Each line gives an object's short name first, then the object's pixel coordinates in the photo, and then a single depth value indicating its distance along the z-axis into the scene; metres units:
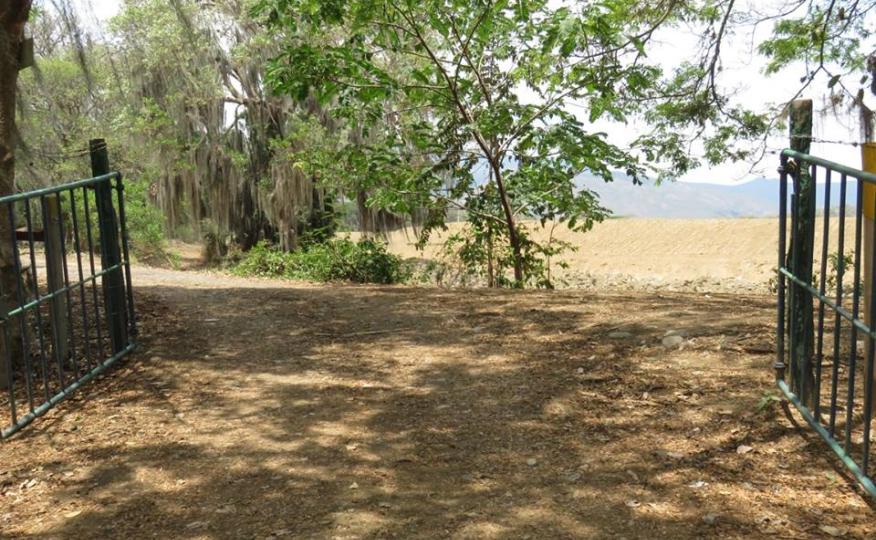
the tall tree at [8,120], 5.00
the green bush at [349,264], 11.67
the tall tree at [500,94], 8.27
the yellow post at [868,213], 3.19
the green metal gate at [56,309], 4.34
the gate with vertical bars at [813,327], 2.98
